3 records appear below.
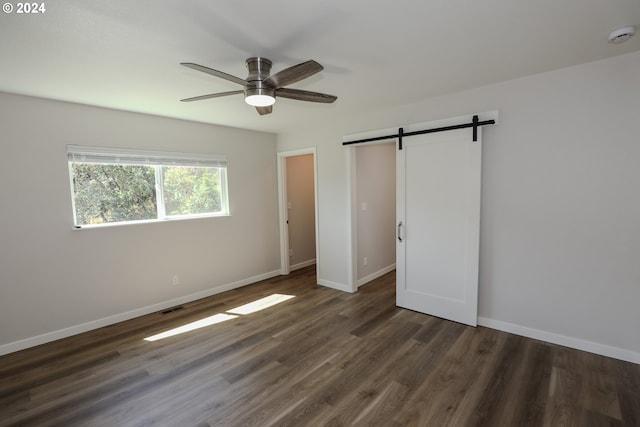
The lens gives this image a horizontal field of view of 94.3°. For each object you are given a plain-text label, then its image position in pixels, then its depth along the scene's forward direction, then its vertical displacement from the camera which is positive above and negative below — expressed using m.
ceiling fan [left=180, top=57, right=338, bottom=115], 1.82 +0.71
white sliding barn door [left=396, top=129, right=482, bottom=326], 3.12 -0.44
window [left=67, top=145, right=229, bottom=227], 3.29 +0.09
